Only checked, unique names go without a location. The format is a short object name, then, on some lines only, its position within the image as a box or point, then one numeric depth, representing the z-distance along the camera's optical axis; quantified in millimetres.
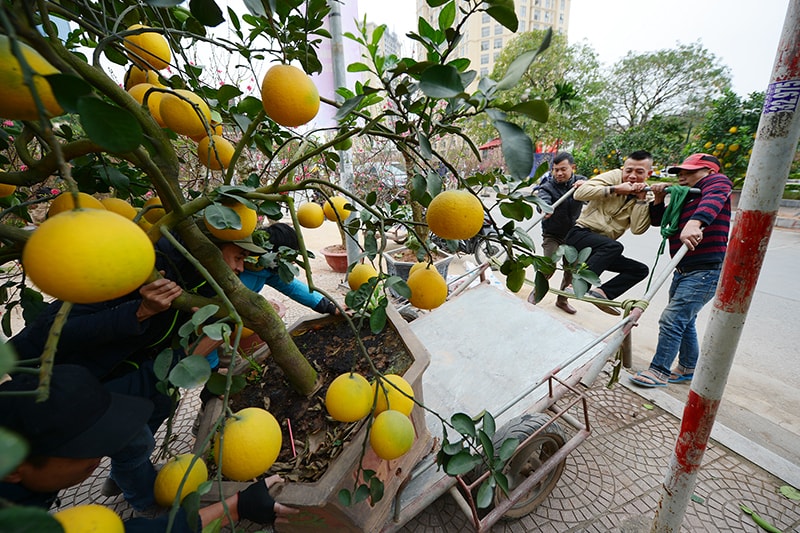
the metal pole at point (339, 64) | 2885
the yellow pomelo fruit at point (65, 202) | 739
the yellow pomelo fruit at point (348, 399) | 916
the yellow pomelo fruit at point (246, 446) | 732
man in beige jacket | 2689
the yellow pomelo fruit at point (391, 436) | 841
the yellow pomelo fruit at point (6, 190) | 956
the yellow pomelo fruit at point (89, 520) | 500
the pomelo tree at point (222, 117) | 447
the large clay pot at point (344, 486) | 931
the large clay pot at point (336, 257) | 5118
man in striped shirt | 2215
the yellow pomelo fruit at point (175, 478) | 825
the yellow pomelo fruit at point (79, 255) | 390
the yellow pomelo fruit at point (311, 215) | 1213
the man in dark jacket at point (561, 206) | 3486
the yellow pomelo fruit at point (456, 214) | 721
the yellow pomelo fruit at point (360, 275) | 1134
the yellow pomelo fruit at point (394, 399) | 992
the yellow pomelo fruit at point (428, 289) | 1006
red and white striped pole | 893
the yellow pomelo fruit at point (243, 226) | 860
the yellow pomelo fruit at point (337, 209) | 1162
